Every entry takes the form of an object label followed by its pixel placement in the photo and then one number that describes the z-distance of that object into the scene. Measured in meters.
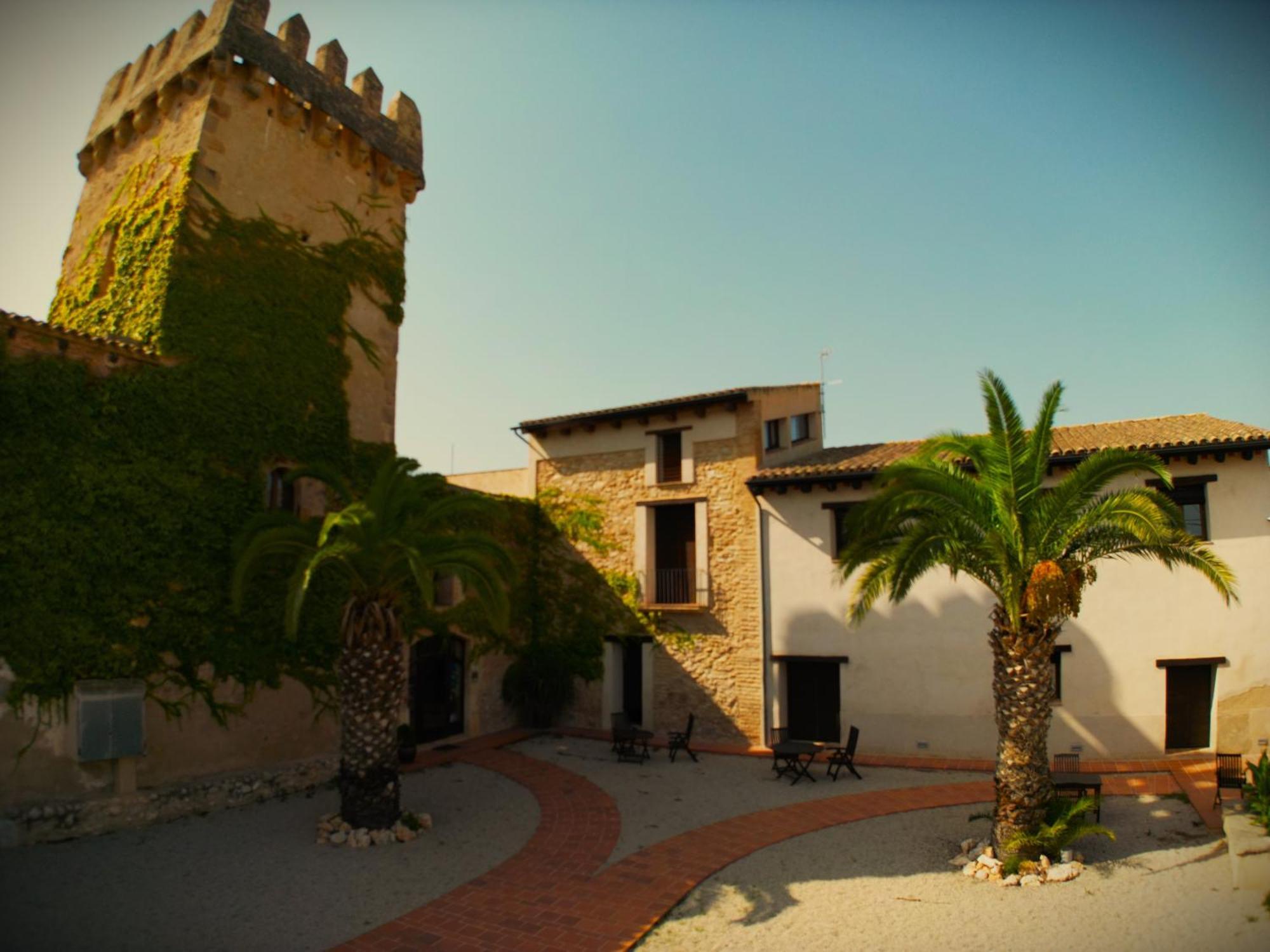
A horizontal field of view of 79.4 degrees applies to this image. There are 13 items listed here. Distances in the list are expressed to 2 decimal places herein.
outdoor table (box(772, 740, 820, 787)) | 14.70
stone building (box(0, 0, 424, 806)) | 11.37
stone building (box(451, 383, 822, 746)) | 18.11
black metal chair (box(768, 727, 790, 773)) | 15.88
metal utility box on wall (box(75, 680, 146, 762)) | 11.19
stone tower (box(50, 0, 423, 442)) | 14.15
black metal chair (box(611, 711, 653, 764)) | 16.39
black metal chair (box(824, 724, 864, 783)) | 14.86
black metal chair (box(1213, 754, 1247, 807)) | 11.73
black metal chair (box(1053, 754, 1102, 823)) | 11.35
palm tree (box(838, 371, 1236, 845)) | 9.91
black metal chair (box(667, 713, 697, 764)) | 16.59
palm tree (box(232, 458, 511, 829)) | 11.37
